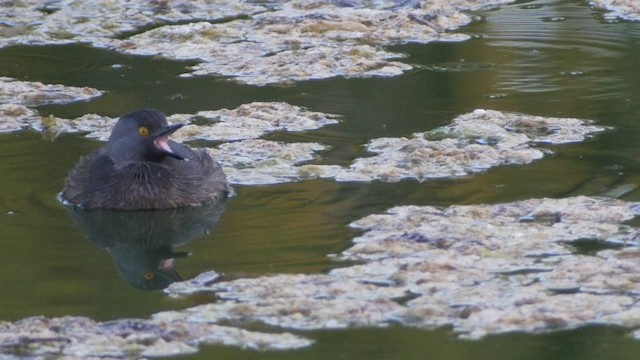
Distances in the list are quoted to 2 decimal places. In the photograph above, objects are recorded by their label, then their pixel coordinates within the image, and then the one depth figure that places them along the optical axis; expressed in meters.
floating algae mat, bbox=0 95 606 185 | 15.11
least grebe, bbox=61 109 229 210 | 14.44
